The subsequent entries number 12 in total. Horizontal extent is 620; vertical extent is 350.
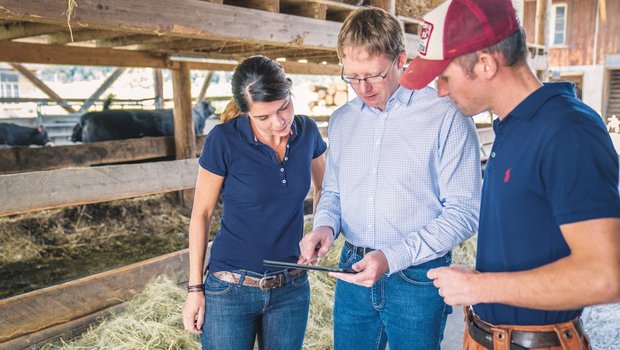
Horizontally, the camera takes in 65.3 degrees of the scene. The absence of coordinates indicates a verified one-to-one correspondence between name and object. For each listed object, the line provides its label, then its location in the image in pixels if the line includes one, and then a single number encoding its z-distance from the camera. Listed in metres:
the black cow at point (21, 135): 10.12
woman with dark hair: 2.15
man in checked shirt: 1.84
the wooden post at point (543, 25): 9.77
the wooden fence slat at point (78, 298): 3.51
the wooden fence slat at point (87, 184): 3.40
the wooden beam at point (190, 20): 2.86
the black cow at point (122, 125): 9.27
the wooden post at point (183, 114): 7.38
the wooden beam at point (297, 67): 8.24
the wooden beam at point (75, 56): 5.91
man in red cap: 1.14
